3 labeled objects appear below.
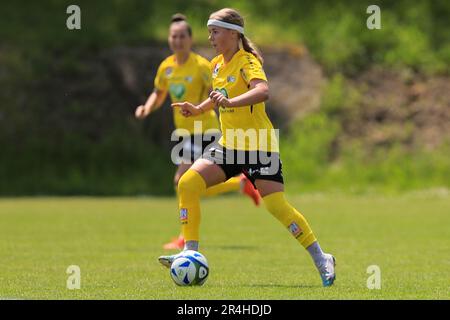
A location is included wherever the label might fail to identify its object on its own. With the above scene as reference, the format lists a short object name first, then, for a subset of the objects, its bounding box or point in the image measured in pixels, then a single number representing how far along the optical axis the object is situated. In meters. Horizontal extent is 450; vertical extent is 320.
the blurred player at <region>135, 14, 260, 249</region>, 25.89
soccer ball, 16.98
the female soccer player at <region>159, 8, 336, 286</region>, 17.44
